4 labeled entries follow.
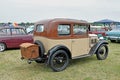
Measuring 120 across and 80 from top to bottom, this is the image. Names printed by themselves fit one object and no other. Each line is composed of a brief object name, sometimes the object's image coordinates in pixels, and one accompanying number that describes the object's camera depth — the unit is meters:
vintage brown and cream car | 6.76
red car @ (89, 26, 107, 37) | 17.75
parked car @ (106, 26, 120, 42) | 14.85
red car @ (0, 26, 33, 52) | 11.22
